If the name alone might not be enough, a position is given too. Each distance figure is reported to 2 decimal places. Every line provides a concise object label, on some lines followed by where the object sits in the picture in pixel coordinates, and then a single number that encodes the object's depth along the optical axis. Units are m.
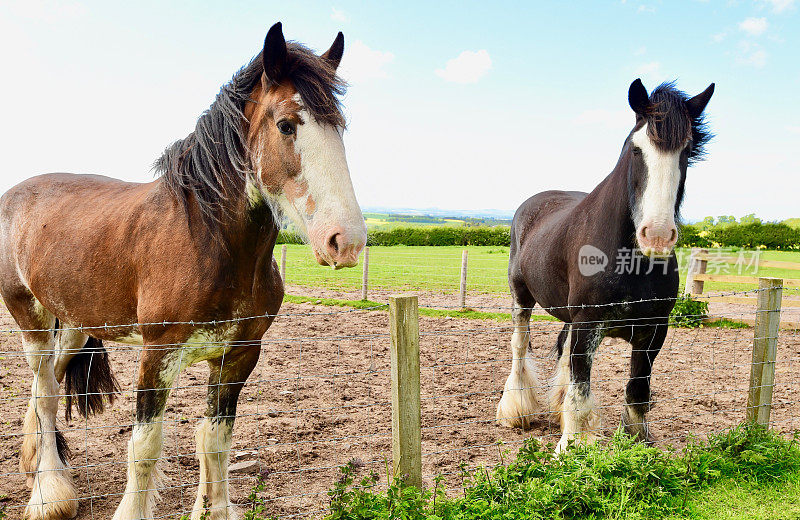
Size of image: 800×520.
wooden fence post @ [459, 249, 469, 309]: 11.26
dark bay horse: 3.20
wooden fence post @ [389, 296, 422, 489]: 2.48
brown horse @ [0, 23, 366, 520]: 2.27
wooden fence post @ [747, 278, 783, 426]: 3.79
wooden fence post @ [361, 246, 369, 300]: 11.90
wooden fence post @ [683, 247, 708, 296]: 10.91
